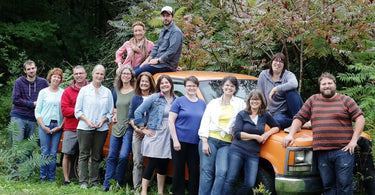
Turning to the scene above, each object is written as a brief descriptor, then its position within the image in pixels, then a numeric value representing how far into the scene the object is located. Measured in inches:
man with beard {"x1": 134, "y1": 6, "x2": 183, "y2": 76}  323.6
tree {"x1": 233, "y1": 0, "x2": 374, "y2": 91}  346.3
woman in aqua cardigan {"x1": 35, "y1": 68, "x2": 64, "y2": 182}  333.7
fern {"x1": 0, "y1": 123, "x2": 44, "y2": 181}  332.2
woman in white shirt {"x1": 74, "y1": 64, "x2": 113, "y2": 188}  311.3
